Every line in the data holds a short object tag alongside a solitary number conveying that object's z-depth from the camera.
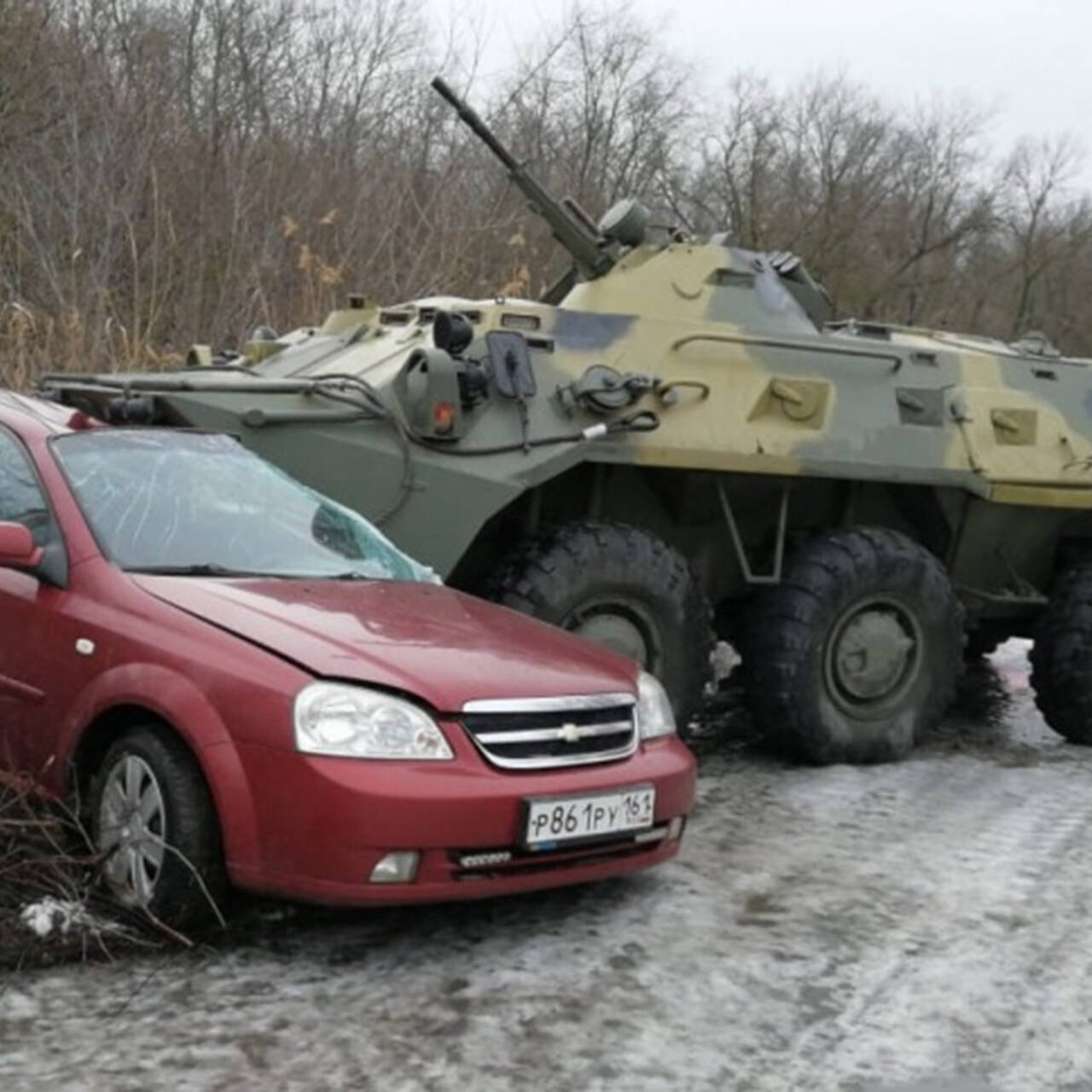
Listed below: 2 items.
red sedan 4.36
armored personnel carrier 6.85
